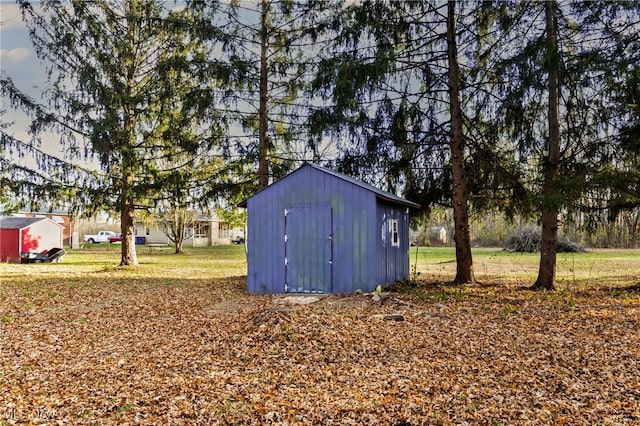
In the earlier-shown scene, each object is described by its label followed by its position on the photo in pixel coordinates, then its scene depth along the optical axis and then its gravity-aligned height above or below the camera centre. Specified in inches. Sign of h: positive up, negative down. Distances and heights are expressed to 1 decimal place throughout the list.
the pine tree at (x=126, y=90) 603.5 +202.4
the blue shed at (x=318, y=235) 411.8 -5.1
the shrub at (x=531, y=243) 1111.2 -43.1
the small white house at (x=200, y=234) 1708.9 -8.9
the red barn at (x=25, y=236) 876.0 -3.4
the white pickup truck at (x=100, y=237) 1792.6 -15.9
